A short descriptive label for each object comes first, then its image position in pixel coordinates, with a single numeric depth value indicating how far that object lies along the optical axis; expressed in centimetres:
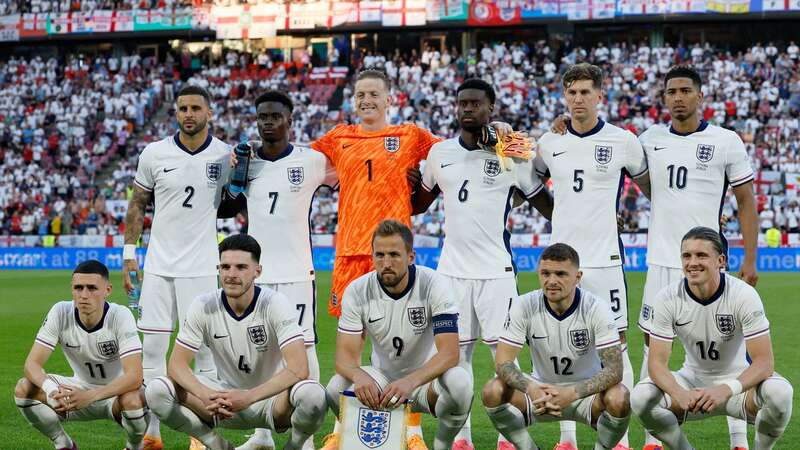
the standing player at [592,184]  684
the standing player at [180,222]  722
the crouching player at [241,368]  593
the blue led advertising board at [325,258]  2331
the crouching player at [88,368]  621
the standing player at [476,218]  692
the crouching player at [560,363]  585
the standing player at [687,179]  682
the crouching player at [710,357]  575
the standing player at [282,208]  715
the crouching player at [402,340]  599
